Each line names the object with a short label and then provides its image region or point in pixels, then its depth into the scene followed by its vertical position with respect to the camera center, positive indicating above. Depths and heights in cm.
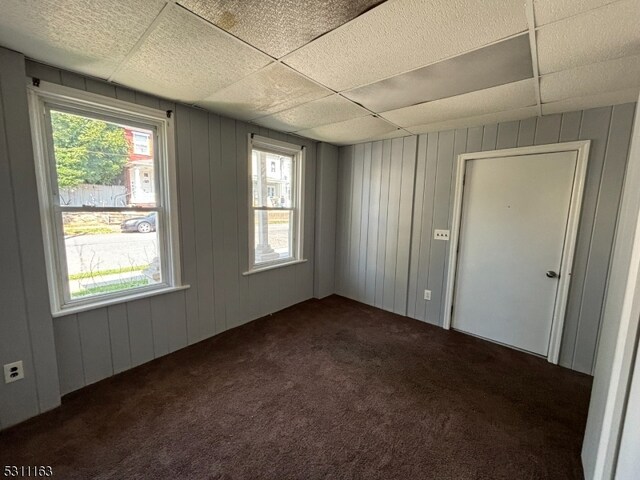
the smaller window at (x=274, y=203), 310 +1
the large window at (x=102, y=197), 181 +2
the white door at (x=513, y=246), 243 -36
